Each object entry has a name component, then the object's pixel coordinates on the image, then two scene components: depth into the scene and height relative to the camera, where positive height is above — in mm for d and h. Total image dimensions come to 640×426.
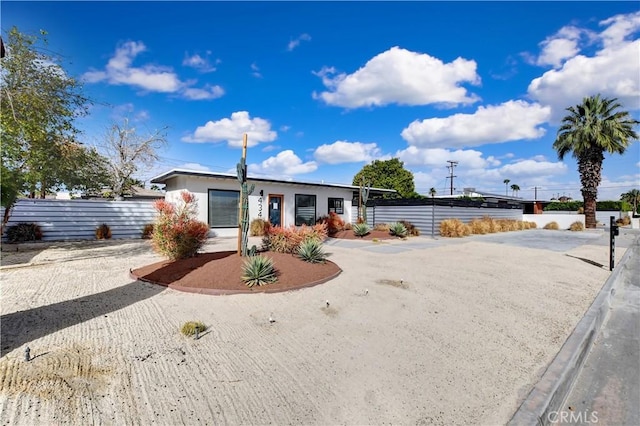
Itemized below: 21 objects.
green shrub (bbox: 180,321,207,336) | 3621 -1434
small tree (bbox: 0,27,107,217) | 7312 +2728
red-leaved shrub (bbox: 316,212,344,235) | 16047 -594
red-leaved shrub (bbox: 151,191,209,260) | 6562 -422
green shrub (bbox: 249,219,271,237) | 14094 -736
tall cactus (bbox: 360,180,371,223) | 16531 +953
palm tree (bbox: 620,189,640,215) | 54375 +2718
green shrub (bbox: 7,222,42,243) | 10789 -754
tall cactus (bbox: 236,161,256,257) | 6879 +223
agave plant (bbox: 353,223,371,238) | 14562 -909
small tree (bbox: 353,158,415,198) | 34750 +4212
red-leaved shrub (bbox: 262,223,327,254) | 7855 -719
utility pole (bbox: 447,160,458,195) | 47984 +7438
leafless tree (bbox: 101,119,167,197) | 22281 +4718
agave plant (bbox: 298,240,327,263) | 7227 -995
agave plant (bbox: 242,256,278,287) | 5539 -1140
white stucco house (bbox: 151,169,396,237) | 13107 +706
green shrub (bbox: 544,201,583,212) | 34850 +620
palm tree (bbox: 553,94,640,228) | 20469 +5204
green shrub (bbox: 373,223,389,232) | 16097 -883
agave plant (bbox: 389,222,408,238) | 14859 -937
